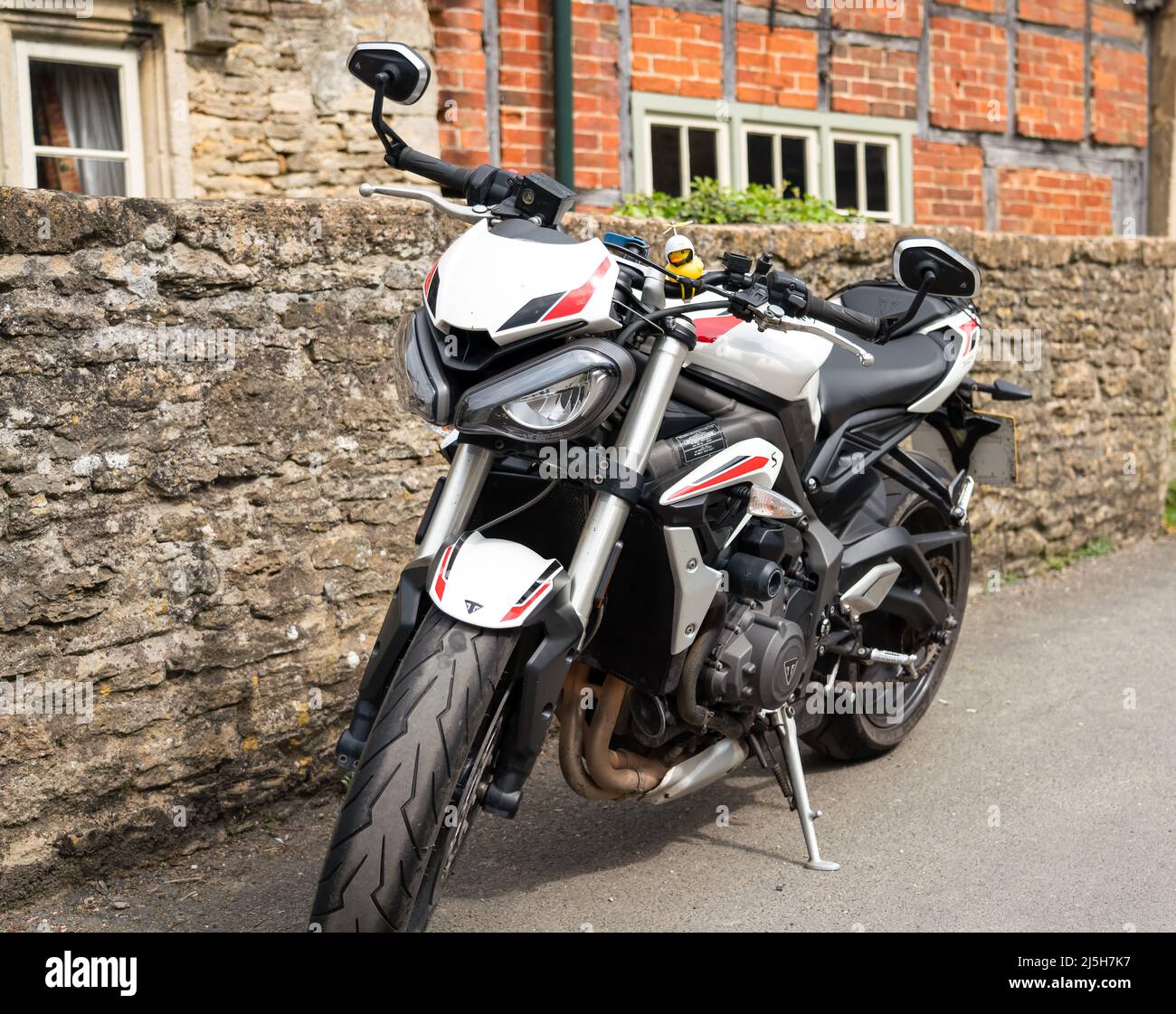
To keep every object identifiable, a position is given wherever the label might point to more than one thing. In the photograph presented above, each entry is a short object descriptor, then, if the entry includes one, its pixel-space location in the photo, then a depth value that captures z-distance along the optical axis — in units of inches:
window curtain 238.5
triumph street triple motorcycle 93.7
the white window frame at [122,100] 231.1
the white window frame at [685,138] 287.7
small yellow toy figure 106.6
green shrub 214.5
